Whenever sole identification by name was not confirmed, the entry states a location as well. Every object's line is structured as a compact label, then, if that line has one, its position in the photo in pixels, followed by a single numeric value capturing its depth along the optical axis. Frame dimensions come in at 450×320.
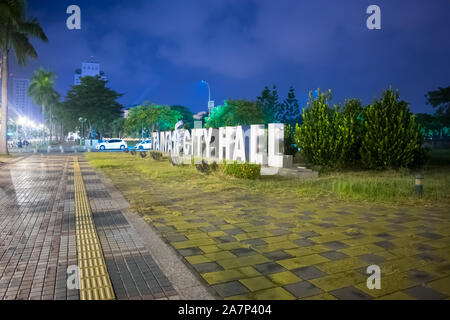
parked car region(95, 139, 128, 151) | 46.28
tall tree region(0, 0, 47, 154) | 25.81
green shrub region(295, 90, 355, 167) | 14.76
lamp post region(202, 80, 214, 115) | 37.61
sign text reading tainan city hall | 15.27
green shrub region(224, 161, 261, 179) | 12.59
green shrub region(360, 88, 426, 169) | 14.23
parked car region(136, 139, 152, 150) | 46.00
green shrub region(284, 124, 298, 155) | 17.67
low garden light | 8.98
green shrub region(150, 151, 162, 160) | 24.33
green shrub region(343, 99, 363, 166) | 14.98
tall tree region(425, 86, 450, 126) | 45.75
